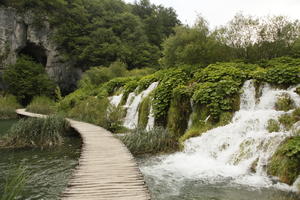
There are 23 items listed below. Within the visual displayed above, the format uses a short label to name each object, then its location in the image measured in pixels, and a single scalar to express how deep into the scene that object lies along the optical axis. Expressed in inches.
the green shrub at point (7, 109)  836.6
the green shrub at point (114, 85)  759.7
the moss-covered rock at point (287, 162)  197.0
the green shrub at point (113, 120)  462.3
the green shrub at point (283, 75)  328.2
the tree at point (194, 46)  541.3
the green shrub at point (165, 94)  413.1
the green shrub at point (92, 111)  488.4
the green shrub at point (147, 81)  557.0
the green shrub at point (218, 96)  341.7
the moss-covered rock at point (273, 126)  270.6
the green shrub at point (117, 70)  1018.4
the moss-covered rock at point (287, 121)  263.7
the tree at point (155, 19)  1585.9
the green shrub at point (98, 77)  998.4
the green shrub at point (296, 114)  266.1
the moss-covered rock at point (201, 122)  331.0
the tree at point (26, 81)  1163.3
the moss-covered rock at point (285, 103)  306.7
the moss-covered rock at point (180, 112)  381.1
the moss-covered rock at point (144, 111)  458.4
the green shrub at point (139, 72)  998.4
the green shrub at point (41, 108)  837.9
